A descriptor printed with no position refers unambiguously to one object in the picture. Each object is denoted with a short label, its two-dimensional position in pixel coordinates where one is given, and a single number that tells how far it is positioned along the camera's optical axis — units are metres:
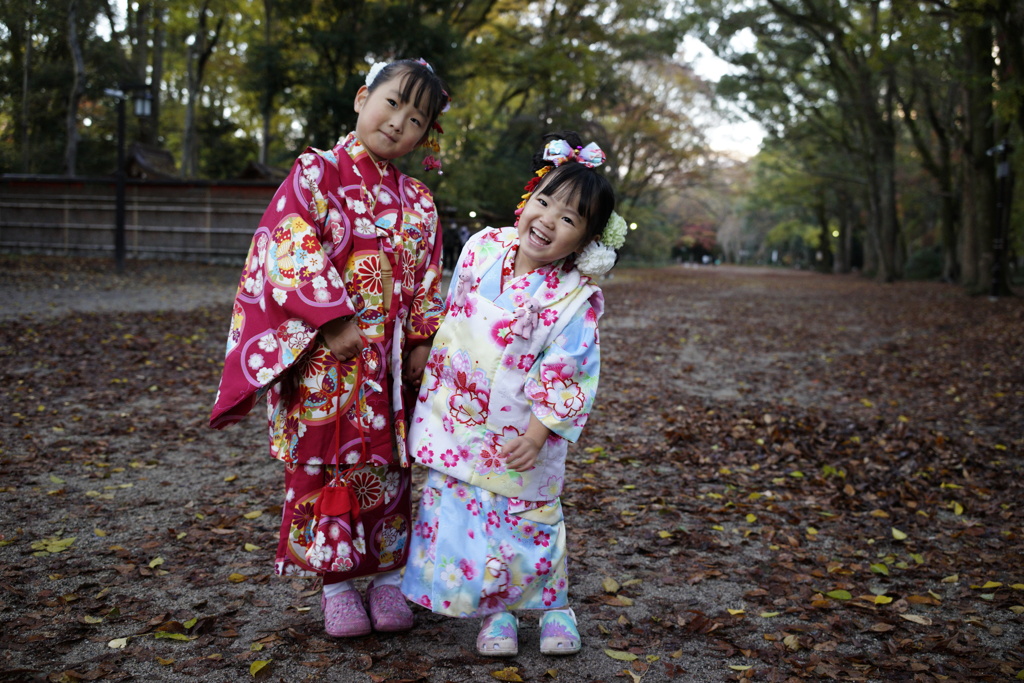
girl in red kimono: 2.57
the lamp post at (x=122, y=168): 15.89
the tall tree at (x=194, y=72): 21.80
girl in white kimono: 2.56
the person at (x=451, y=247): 21.78
